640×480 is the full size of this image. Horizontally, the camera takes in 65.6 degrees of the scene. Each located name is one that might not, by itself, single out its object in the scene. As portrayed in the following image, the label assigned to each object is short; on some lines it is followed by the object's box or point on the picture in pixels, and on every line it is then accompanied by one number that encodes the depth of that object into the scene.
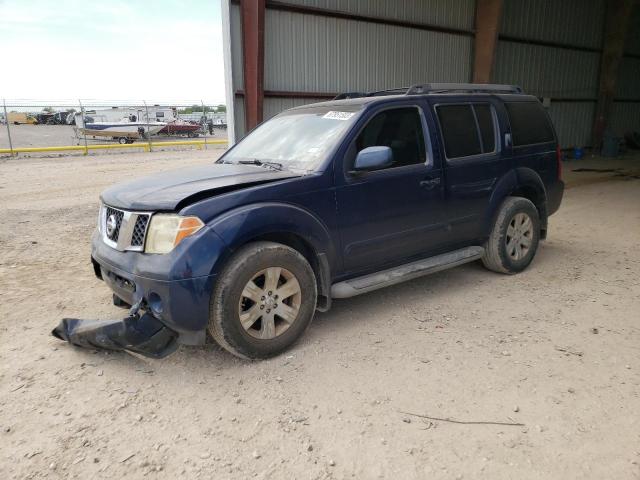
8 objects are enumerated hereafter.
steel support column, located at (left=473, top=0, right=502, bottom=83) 13.05
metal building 9.91
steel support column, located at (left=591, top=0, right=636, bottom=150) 16.92
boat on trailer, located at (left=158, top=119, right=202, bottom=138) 28.83
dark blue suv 3.24
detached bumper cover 3.19
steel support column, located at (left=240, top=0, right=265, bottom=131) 9.32
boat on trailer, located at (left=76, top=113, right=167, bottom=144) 24.86
